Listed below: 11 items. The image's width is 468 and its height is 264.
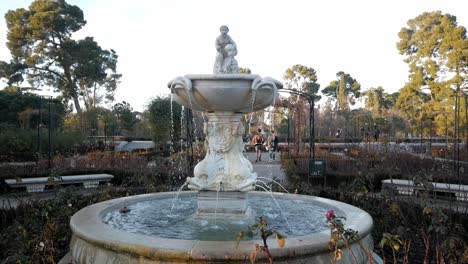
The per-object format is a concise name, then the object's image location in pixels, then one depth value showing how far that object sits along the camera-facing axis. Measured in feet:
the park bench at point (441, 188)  25.42
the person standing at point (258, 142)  60.22
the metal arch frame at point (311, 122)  34.34
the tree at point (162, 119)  67.05
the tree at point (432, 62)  93.76
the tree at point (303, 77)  184.14
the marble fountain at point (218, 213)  10.46
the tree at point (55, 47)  110.01
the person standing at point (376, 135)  77.81
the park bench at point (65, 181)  30.37
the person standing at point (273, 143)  70.03
